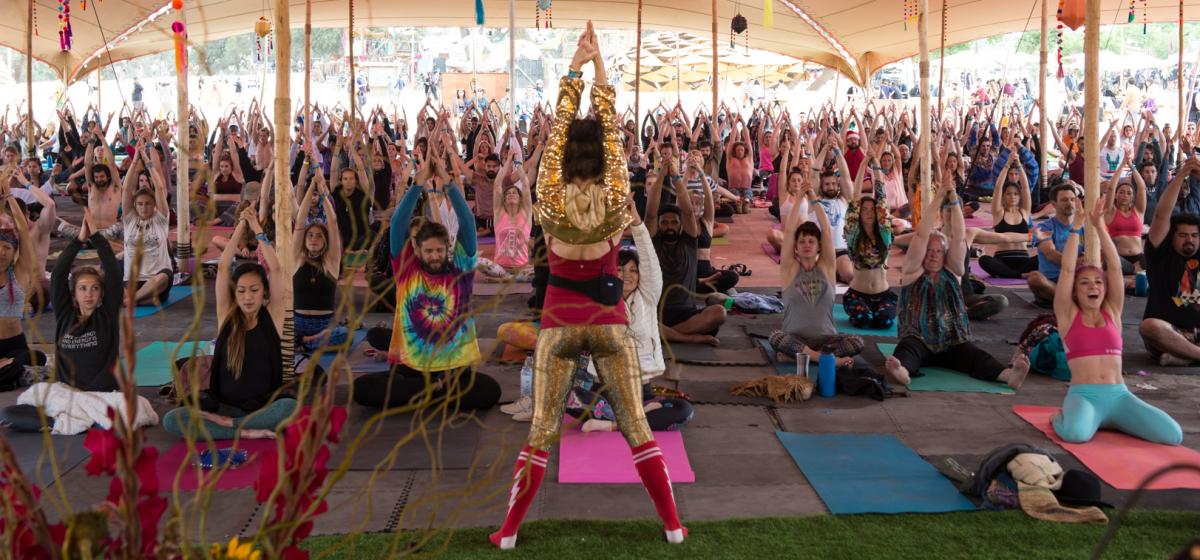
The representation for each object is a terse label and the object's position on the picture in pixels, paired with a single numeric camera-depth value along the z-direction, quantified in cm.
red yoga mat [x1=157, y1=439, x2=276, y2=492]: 419
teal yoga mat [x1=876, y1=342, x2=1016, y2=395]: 584
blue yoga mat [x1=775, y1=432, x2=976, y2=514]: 408
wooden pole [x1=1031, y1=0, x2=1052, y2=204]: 1205
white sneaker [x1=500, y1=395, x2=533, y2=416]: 532
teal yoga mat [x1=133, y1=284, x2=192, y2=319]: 820
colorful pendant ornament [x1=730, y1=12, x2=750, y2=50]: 1504
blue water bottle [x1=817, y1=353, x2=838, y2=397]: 566
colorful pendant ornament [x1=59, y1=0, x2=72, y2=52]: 998
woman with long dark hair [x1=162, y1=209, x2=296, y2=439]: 500
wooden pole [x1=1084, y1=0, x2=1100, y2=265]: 549
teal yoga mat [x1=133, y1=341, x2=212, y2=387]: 604
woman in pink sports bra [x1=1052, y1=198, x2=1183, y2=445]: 481
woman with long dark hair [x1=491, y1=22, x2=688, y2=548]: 342
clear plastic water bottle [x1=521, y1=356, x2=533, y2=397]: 544
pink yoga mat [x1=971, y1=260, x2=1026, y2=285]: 911
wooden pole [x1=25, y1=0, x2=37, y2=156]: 1166
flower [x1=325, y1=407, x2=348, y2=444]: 137
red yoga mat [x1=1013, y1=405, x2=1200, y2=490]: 423
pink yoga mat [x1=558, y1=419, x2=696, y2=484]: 441
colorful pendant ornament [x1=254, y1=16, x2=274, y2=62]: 1257
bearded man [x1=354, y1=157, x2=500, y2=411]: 505
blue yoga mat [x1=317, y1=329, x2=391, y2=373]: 627
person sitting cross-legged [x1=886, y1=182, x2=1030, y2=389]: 624
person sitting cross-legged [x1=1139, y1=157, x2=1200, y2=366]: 625
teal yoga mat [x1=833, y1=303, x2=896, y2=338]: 736
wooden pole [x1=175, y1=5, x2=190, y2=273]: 754
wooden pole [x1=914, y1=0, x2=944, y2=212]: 819
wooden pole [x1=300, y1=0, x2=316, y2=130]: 863
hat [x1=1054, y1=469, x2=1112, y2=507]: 396
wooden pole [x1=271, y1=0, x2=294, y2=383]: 495
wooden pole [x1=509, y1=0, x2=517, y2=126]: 1296
